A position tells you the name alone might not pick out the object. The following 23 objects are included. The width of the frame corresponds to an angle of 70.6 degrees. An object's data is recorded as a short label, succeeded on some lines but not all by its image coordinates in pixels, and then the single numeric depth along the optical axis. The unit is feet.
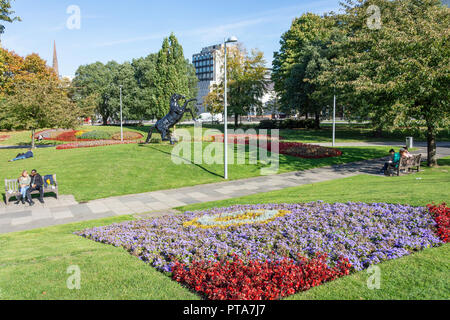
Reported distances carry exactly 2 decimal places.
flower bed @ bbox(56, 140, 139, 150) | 97.81
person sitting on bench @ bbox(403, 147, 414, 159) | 54.80
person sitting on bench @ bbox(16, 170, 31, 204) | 43.80
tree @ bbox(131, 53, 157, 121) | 196.34
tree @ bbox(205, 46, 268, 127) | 179.19
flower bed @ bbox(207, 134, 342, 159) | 77.71
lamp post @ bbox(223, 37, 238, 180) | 53.08
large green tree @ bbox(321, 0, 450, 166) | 50.80
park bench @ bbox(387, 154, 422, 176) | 54.70
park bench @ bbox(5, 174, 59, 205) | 43.66
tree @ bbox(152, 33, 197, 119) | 140.67
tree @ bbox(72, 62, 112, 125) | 210.59
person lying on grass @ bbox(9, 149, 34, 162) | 76.49
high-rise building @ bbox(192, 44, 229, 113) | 566.35
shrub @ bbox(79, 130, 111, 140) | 131.81
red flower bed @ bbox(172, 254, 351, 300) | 16.70
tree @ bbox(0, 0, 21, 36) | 75.85
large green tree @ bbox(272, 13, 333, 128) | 130.52
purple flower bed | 21.67
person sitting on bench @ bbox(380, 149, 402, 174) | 55.74
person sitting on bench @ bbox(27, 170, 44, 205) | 44.37
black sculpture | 79.36
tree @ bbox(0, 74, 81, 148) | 94.79
